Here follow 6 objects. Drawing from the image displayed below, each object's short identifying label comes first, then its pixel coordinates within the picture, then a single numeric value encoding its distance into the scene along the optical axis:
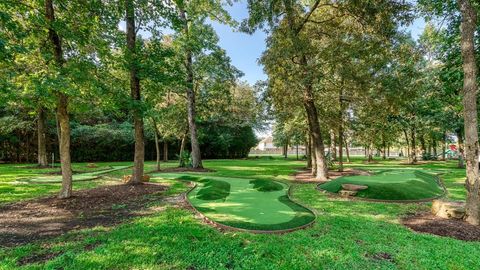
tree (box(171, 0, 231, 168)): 13.83
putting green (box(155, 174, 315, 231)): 4.65
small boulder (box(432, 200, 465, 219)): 5.10
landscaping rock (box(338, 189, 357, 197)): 7.57
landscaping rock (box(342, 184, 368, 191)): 7.67
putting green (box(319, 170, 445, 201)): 7.27
